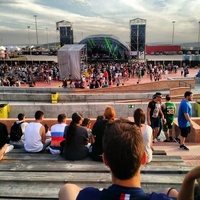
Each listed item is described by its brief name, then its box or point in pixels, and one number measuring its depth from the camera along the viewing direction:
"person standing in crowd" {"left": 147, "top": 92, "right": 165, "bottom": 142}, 7.05
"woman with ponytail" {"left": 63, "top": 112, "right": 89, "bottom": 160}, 4.37
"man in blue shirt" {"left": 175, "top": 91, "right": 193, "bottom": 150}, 6.21
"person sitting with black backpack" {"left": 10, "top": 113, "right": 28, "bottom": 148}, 5.80
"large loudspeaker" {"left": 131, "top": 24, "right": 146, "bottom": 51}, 50.38
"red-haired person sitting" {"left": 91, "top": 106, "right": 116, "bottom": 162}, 4.32
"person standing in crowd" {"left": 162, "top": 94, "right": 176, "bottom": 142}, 7.54
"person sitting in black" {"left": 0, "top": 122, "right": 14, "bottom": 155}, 4.61
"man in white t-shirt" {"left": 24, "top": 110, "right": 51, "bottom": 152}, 4.93
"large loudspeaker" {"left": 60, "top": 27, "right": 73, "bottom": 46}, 53.32
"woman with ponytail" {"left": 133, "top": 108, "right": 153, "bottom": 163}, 4.20
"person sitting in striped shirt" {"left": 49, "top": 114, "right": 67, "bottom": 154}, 4.89
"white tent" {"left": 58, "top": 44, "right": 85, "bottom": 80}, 28.84
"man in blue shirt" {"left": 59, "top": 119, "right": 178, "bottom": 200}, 1.37
